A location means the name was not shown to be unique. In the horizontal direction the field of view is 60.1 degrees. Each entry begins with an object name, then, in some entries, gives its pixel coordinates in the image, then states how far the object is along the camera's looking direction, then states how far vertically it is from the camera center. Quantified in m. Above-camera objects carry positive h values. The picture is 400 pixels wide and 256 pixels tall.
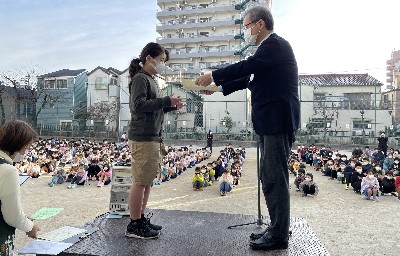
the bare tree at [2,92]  30.81 +3.27
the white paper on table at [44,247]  2.61 -0.93
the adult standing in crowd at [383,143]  16.05 -0.61
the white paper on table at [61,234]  2.98 -0.94
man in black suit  2.66 +0.20
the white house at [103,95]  30.02 +3.21
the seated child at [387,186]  9.19 -1.49
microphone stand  3.46 -0.93
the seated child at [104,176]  10.09 -1.43
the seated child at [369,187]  8.67 -1.46
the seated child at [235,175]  10.48 -1.44
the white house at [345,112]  21.97 +1.28
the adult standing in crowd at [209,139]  19.91 -0.56
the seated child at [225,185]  9.00 -1.48
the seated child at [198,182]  9.70 -1.48
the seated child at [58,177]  10.06 -1.44
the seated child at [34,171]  11.18 -1.37
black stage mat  2.73 -0.97
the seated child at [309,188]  8.89 -1.50
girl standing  3.02 -0.04
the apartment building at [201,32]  42.19 +12.56
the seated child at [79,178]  10.17 -1.45
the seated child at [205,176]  10.27 -1.41
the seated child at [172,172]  11.80 -1.46
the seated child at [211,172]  10.98 -1.38
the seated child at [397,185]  9.03 -1.47
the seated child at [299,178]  9.57 -1.37
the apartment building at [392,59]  72.84 +15.08
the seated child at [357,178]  9.39 -1.36
